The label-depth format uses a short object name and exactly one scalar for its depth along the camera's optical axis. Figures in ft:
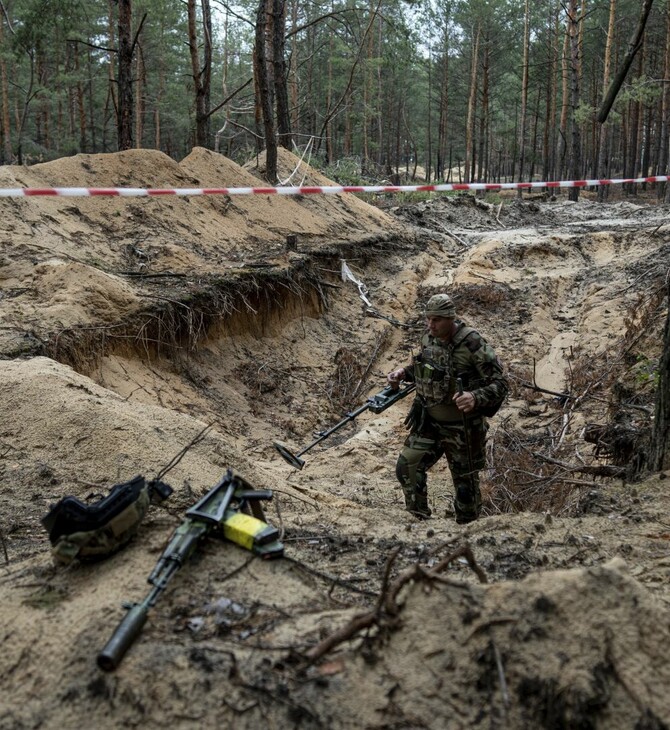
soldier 16.49
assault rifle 6.55
